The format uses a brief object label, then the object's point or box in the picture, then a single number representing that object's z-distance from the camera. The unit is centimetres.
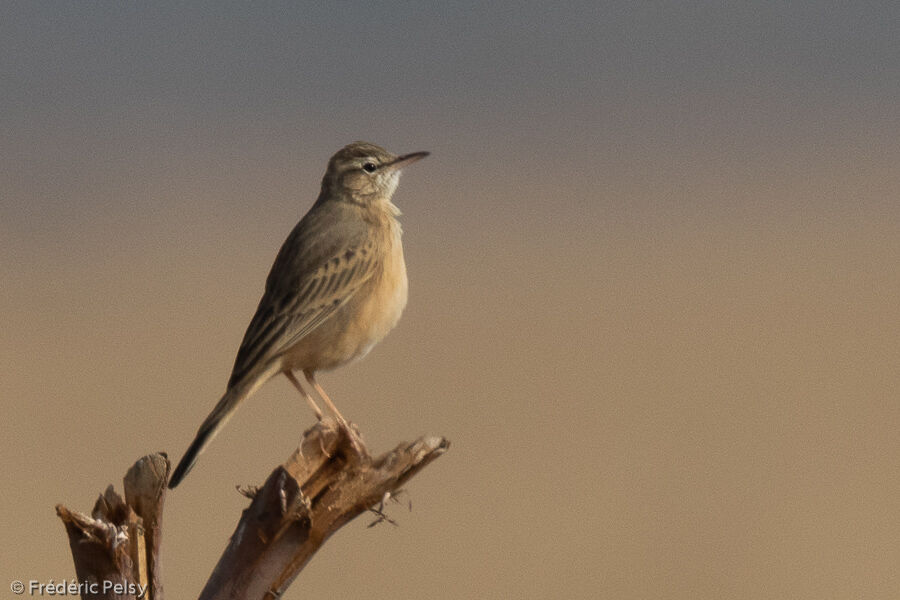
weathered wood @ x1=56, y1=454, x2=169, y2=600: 723
